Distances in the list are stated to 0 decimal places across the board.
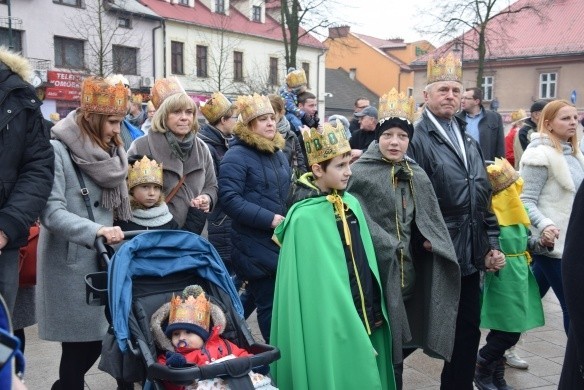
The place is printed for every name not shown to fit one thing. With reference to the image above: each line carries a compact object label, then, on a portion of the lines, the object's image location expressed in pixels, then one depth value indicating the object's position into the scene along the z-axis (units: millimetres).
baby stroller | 2891
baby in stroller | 3145
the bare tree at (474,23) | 28906
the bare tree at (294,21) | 26203
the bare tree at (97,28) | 28922
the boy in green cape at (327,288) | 3461
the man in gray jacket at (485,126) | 8242
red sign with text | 29375
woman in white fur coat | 4938
